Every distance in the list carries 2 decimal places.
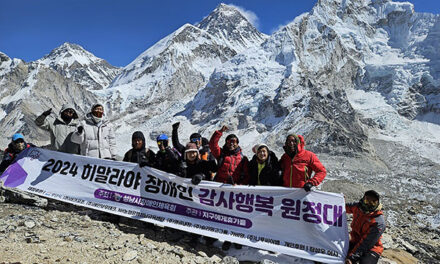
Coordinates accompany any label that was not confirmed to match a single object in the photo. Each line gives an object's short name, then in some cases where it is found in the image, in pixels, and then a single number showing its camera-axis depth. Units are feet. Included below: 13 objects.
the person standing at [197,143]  19.42
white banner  15.76
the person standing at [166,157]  18.62
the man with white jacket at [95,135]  20.07
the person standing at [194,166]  17.48
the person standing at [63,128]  20.88
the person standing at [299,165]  17.08
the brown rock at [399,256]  19.11
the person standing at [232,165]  17.94
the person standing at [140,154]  19.20
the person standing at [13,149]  22.45
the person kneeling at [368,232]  14.64
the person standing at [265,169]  17.31
